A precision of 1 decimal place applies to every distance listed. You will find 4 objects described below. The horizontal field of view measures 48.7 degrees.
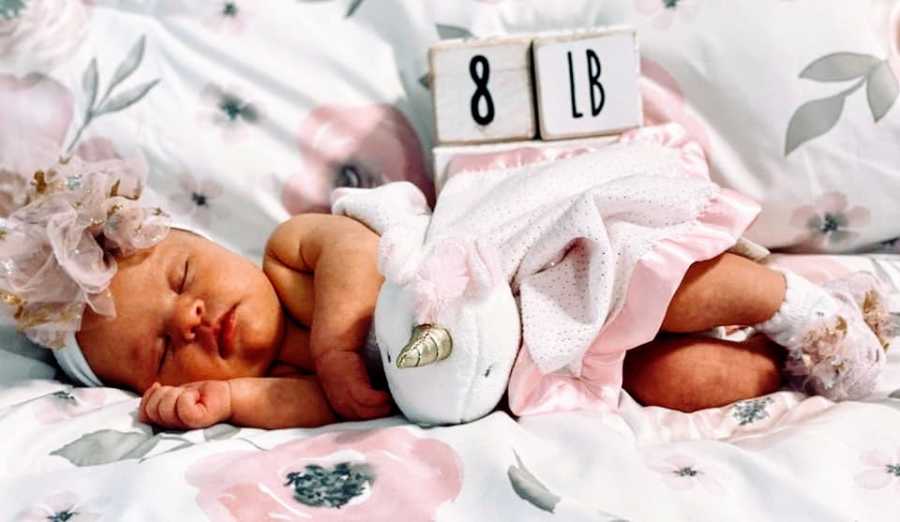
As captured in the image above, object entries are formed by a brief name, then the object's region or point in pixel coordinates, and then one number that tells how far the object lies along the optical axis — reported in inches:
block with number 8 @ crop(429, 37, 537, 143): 50.8
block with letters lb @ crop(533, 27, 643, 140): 50.0
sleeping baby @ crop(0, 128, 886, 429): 39.7
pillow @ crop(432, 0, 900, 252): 50.6
